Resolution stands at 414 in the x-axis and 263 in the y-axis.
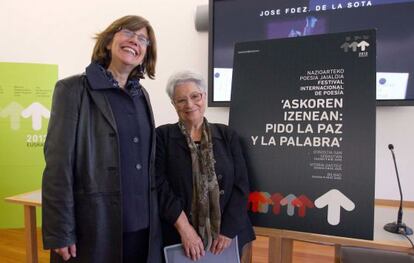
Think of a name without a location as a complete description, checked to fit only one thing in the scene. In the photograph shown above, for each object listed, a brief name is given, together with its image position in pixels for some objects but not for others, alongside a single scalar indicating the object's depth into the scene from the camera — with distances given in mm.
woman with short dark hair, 1119
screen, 2229
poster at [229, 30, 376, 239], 1180
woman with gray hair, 1309
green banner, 3234
